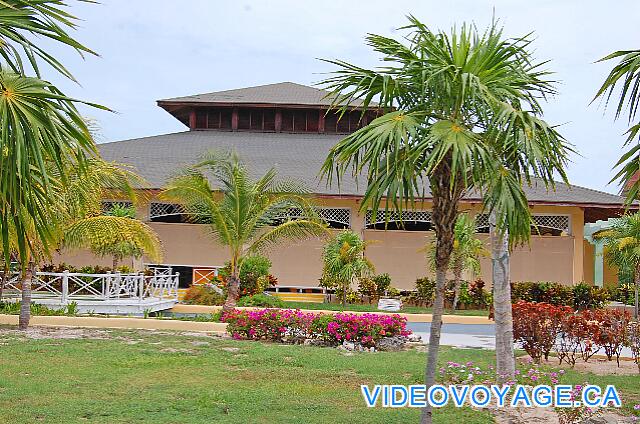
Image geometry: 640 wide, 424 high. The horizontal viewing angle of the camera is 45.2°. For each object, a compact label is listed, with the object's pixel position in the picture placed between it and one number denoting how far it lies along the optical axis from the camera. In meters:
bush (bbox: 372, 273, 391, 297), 24.17
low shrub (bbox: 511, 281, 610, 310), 23.50
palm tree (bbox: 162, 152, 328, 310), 17.20
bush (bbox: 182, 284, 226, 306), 22.12
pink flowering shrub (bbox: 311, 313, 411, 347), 14.32
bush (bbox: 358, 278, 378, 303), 24.12
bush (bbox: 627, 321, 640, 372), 12.23
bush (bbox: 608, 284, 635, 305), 27.58
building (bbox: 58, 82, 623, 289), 24.67
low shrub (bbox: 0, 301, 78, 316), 17.98
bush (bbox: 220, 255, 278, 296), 22.88
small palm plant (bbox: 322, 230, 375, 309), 22.70
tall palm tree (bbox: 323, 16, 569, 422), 6.32
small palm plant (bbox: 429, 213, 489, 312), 22.00
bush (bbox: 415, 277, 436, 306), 24.11
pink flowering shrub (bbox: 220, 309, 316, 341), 14.89
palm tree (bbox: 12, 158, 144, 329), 14.82
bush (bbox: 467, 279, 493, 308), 23.73
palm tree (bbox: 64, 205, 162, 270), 16.36
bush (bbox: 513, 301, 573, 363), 12.99
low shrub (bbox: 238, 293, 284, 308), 20.69
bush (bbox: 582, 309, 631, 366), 12.87
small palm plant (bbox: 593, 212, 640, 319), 20.80
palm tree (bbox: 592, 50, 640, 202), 7.45
